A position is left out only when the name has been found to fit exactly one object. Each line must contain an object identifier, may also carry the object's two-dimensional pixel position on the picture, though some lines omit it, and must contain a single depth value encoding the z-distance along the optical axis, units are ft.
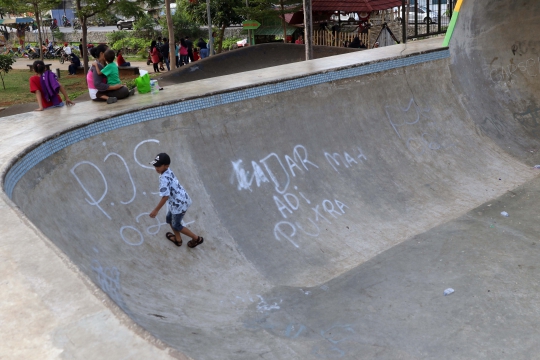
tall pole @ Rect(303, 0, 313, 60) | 43.39
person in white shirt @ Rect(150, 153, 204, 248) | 18.40
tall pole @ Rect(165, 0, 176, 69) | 52.49
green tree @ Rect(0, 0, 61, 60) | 68.50
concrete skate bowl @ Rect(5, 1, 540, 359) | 16.74
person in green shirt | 27.58
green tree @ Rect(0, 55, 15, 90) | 59.16
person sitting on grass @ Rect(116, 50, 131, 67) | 65.67
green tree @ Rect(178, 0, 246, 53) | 81.41
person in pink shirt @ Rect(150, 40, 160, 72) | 67.72
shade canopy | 68.57
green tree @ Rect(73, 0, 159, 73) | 59.98
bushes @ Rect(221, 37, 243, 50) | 102.49
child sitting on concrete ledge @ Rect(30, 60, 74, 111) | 26.76
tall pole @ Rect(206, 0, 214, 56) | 63.52
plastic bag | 30.17
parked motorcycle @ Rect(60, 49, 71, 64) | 94.73
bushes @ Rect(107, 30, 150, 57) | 105.74
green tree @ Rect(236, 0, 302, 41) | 67.97
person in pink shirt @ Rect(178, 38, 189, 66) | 70.69
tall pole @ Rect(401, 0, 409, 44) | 47.30
